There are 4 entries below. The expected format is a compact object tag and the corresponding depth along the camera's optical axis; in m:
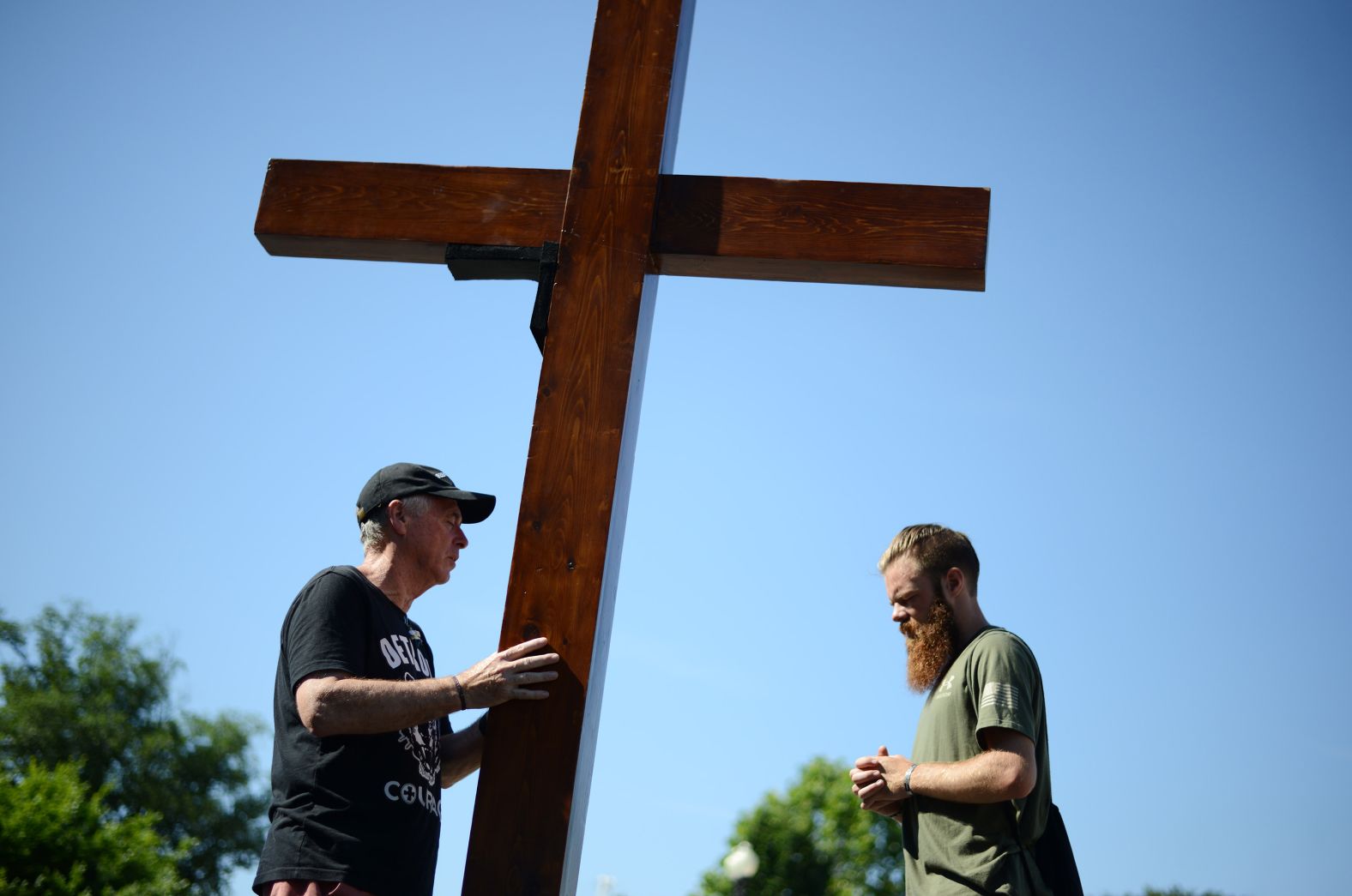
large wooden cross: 2.76
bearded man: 2.73
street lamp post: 13.25
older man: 2.71
